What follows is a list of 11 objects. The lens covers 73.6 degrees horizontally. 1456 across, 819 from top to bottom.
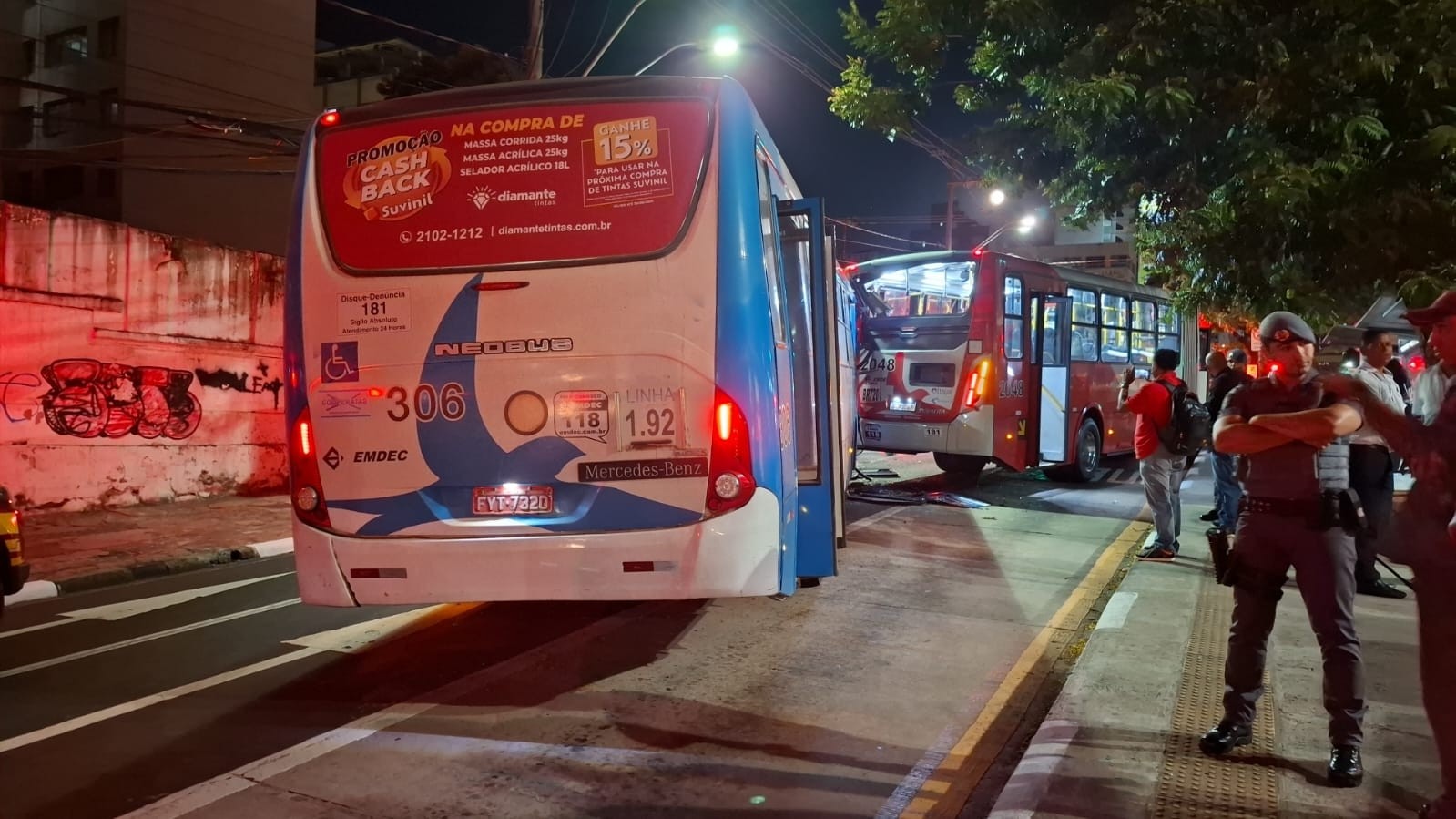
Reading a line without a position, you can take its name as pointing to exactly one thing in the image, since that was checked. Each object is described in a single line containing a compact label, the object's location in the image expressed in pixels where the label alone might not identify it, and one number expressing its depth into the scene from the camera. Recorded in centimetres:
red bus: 1252
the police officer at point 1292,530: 386
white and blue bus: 456
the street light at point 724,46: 1378
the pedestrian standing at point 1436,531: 317
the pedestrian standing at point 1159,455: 848
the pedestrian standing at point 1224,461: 913
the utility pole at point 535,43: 1366
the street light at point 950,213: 3192
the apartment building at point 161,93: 2662
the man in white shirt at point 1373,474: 698
